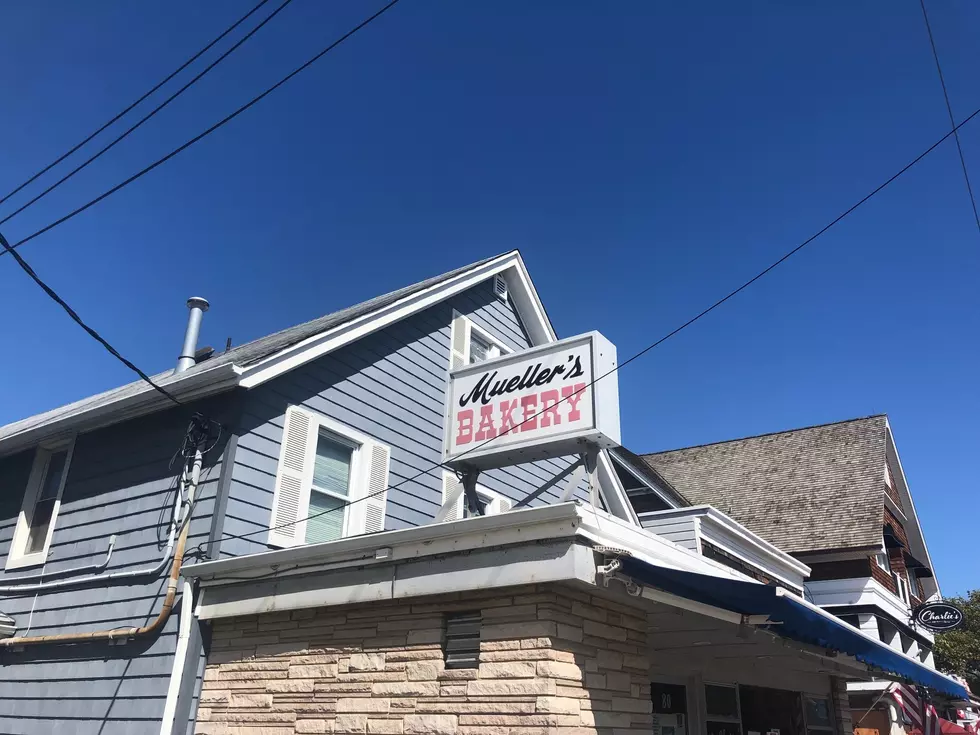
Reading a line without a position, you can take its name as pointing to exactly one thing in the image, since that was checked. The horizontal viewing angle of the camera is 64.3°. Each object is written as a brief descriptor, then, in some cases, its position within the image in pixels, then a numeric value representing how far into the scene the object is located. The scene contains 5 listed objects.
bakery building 5.30
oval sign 17.50
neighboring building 18.48
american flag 15.12
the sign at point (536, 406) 6.89
